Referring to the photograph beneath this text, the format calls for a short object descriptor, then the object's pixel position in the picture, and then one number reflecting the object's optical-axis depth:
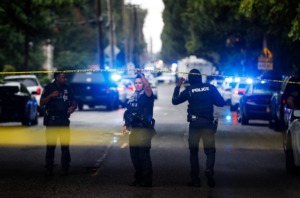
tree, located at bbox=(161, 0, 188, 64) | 101.09
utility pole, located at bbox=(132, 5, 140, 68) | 105.28
